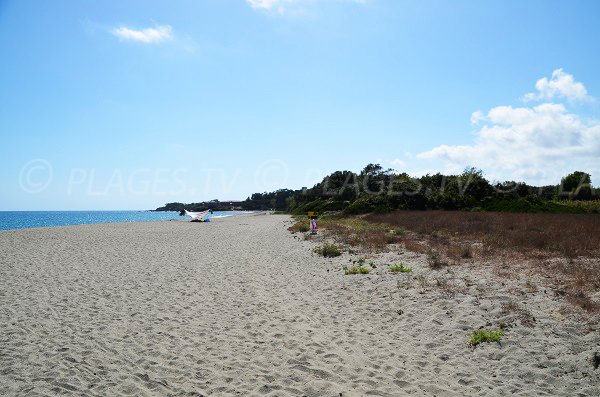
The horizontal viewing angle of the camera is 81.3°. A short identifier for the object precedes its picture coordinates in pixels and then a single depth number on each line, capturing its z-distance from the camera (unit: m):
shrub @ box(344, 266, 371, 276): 13.28
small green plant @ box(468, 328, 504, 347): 6.80
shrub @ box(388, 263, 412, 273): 12.54
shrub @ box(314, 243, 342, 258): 17.98
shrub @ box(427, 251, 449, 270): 12.71
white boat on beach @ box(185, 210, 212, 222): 61.68
